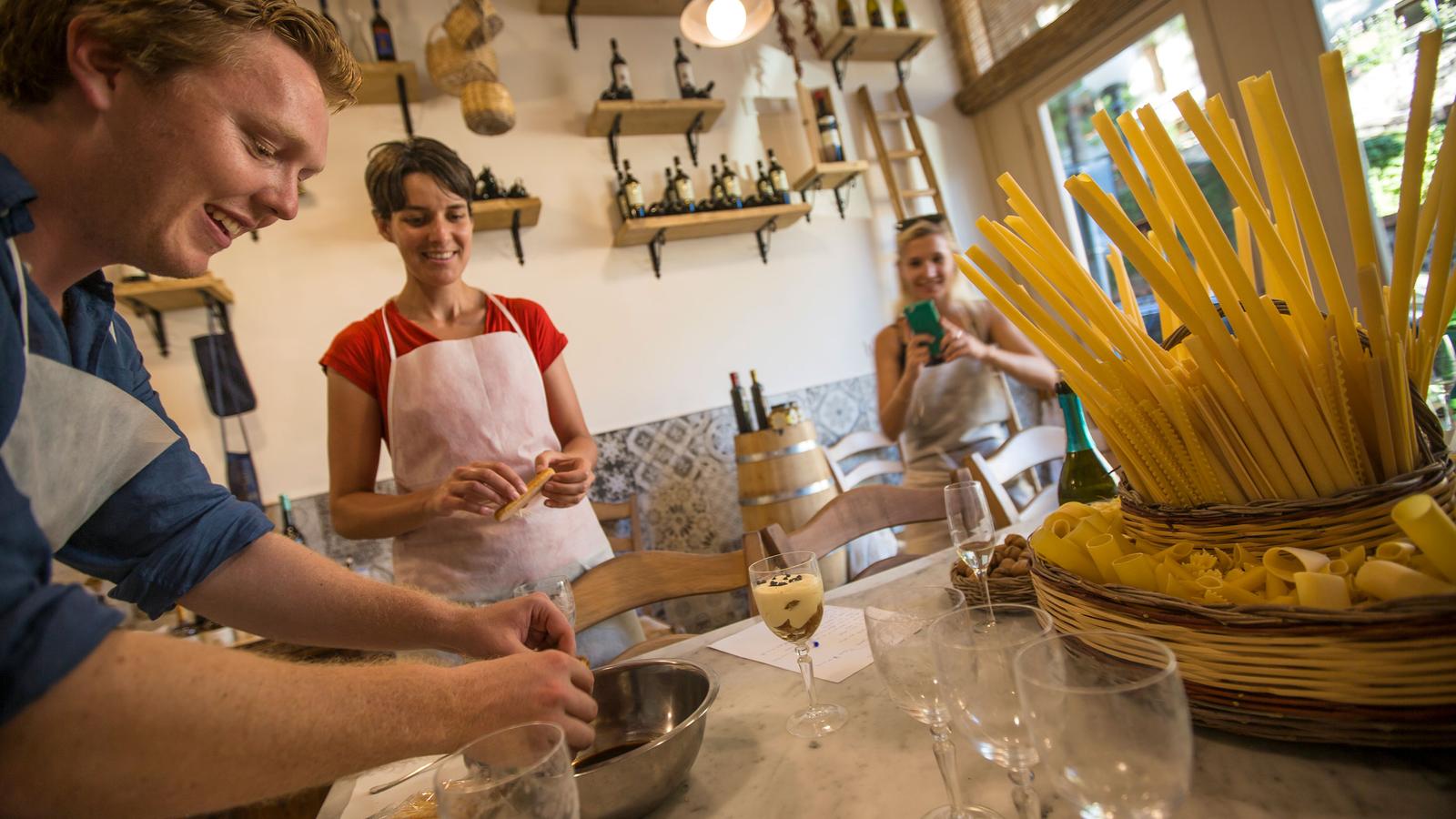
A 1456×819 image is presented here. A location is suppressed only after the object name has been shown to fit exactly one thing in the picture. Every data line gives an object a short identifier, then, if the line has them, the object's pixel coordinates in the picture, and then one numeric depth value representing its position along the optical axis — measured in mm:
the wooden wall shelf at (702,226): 3076
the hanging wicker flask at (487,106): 2723
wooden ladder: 3684
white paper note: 947
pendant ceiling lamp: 2477
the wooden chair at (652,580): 1291
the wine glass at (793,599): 888
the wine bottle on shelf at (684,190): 3199
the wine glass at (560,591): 1041
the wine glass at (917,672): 581
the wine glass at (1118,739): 430
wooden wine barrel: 2479
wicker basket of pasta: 513
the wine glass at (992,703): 542
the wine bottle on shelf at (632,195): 3094
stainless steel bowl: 623
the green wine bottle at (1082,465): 1275
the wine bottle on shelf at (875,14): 3570
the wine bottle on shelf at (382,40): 2865
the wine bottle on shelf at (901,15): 3779
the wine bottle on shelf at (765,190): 3312
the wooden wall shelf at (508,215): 2848
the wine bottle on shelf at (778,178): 3385
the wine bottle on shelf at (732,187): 3289
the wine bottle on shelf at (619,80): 3080
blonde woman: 2602
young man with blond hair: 514
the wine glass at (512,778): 503
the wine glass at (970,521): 1025
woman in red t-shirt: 1695
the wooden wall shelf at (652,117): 3057
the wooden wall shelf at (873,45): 3527
